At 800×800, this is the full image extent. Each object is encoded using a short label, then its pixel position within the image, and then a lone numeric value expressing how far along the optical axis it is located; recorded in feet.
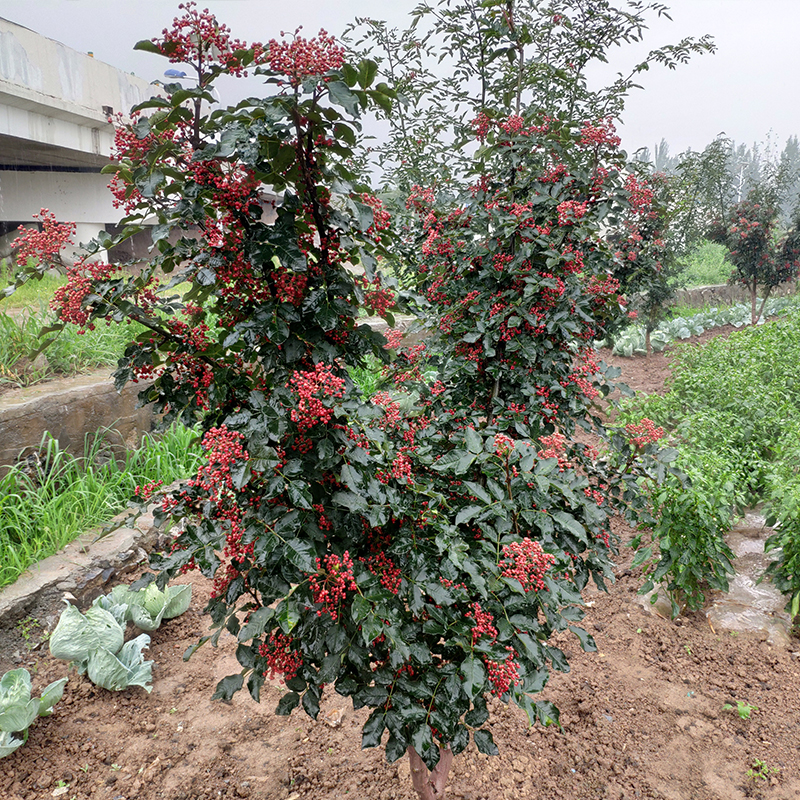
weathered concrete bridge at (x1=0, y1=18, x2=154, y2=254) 22.66
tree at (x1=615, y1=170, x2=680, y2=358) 17.81
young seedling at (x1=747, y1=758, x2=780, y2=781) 6.30
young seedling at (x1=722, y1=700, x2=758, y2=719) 7.22
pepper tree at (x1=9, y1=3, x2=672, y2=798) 3.59
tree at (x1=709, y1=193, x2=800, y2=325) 29.66
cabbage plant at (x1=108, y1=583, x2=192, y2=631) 8.41
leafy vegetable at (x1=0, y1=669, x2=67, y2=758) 6.23
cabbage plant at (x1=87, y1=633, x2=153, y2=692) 7.25
